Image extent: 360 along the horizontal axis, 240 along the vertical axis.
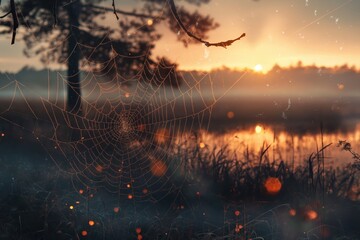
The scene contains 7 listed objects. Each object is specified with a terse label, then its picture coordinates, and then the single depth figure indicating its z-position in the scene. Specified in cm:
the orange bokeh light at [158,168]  897
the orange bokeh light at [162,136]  976
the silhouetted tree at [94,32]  1328
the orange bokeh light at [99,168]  948
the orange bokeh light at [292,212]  710
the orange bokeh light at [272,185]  789
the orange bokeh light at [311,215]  691
